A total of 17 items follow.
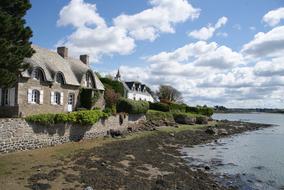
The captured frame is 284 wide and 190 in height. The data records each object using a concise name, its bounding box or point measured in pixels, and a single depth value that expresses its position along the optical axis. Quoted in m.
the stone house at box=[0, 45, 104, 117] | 18.36
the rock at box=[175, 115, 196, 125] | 35.01
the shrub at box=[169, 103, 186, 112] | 38.02
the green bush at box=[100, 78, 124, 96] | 32.61
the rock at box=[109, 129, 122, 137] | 21.73
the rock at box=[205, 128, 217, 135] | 30.21
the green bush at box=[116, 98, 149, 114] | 26.19
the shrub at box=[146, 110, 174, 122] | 29.93
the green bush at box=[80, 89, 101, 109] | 24.52
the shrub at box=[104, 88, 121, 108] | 26.97
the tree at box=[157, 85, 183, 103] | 58.89
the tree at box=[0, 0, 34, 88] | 11.94
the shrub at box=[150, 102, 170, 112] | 35.09
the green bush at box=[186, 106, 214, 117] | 44.03
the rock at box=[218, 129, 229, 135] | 32.02
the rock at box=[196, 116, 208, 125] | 38.17
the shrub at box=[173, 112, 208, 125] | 35.06
